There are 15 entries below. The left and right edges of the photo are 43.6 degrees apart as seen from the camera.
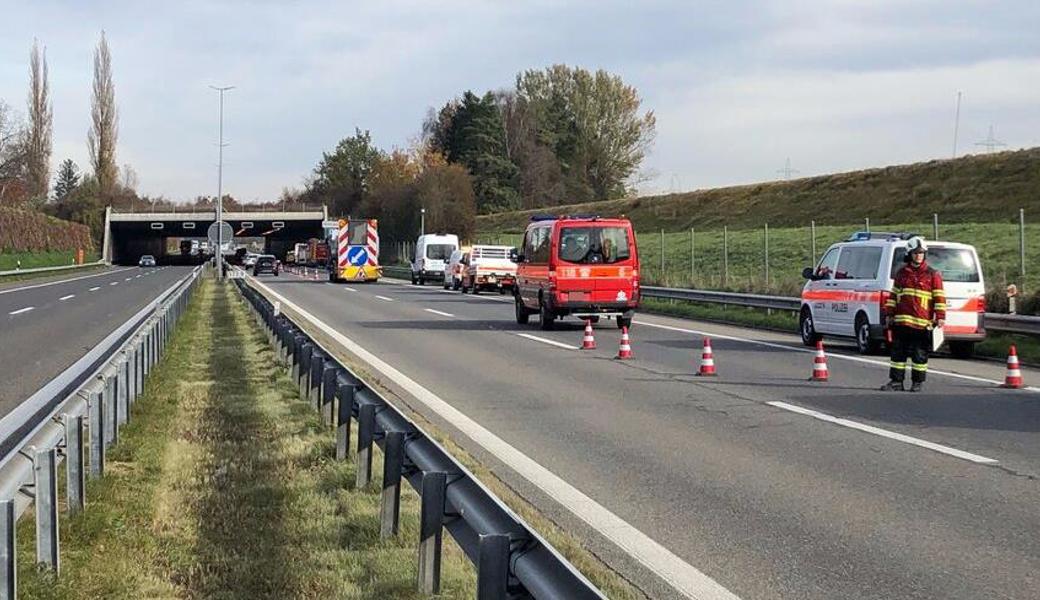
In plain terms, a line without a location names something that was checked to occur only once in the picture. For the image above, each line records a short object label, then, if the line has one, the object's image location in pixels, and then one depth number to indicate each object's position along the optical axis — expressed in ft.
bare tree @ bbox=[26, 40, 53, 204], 361.71
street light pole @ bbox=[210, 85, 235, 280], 175.42
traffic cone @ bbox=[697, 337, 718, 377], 54.18
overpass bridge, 341.41
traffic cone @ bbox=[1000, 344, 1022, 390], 49.11
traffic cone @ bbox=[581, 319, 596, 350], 68.61
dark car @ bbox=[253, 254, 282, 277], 264.93
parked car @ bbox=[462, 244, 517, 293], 154.10
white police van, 63.72
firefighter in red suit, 47.67
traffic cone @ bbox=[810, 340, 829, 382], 51.19
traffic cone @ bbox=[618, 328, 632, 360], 62.64
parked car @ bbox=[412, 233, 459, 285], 191.01
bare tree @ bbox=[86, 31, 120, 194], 404.16
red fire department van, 83.30
